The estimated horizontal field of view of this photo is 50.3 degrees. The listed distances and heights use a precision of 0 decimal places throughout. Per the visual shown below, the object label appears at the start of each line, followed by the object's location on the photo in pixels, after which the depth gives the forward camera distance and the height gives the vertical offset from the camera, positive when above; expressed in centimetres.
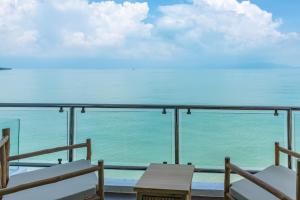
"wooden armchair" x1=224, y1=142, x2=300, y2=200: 195 -51
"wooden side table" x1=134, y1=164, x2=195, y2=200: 205 -52
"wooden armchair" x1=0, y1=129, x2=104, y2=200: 200 -53
